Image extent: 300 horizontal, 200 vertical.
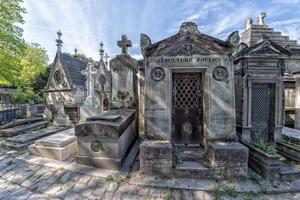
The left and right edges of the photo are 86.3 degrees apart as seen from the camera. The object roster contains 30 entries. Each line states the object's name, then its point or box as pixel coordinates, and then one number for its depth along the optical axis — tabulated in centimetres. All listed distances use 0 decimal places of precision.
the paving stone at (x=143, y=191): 307
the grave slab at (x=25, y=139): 565
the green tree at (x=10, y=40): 1070
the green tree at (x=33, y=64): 2267
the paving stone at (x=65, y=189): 312
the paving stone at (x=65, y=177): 356
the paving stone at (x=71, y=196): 304
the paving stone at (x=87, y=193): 309
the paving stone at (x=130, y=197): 297
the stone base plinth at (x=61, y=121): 839
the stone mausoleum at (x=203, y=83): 390
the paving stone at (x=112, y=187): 320
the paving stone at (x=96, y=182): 335
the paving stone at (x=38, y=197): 307
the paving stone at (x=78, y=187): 323
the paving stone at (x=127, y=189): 312
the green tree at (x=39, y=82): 2391
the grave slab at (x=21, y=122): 842
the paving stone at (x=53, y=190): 320
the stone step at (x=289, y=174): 350
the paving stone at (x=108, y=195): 301
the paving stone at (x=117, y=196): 297
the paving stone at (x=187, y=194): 295
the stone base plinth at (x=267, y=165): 343
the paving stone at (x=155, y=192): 304
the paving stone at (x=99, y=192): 307
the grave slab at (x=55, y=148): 461
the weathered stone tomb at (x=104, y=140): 395
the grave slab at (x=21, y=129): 723
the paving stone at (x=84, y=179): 348
